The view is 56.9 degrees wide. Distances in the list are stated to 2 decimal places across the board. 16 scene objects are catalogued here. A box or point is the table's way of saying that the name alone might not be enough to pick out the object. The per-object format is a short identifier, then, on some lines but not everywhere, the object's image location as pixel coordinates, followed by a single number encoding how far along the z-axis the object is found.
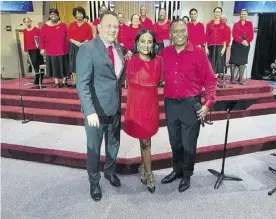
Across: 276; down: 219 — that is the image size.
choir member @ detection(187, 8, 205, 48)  4.90
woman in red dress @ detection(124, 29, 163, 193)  2.04
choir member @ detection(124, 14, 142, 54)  4.62
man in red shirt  2.10
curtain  7.21
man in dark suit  1.93
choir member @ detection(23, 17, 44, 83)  5.37
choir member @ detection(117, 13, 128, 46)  4.74
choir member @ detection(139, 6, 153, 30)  4.96
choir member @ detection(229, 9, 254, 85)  5.02
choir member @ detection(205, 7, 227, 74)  4.91
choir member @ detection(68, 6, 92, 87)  4.38
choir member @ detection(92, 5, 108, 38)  4.65
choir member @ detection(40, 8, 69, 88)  4.52
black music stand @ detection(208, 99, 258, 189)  2.31
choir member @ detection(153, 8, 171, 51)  4.68
